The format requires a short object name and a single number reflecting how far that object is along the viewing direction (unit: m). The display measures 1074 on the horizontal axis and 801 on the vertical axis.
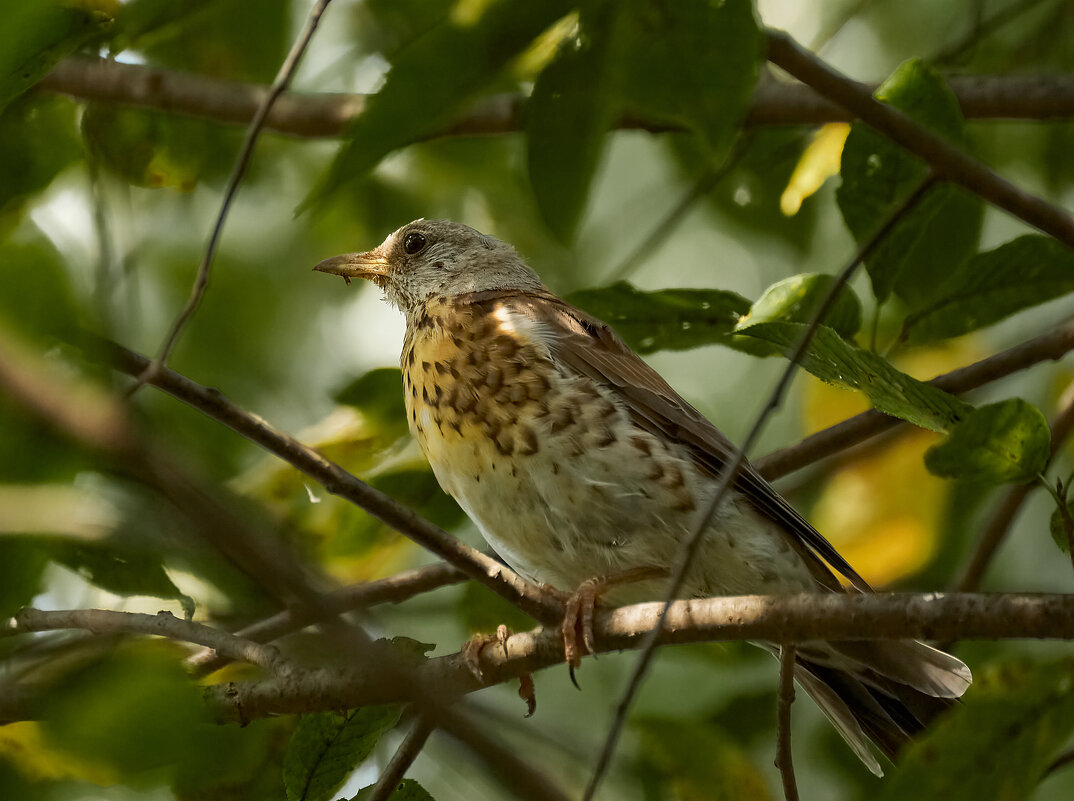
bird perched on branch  7.48
